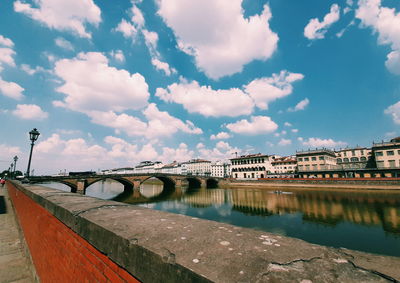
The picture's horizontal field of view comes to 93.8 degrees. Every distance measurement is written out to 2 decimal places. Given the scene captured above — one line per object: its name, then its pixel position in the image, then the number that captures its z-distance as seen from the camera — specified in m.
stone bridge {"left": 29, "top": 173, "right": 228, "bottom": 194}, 37.38
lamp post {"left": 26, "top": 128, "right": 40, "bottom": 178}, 11.90
